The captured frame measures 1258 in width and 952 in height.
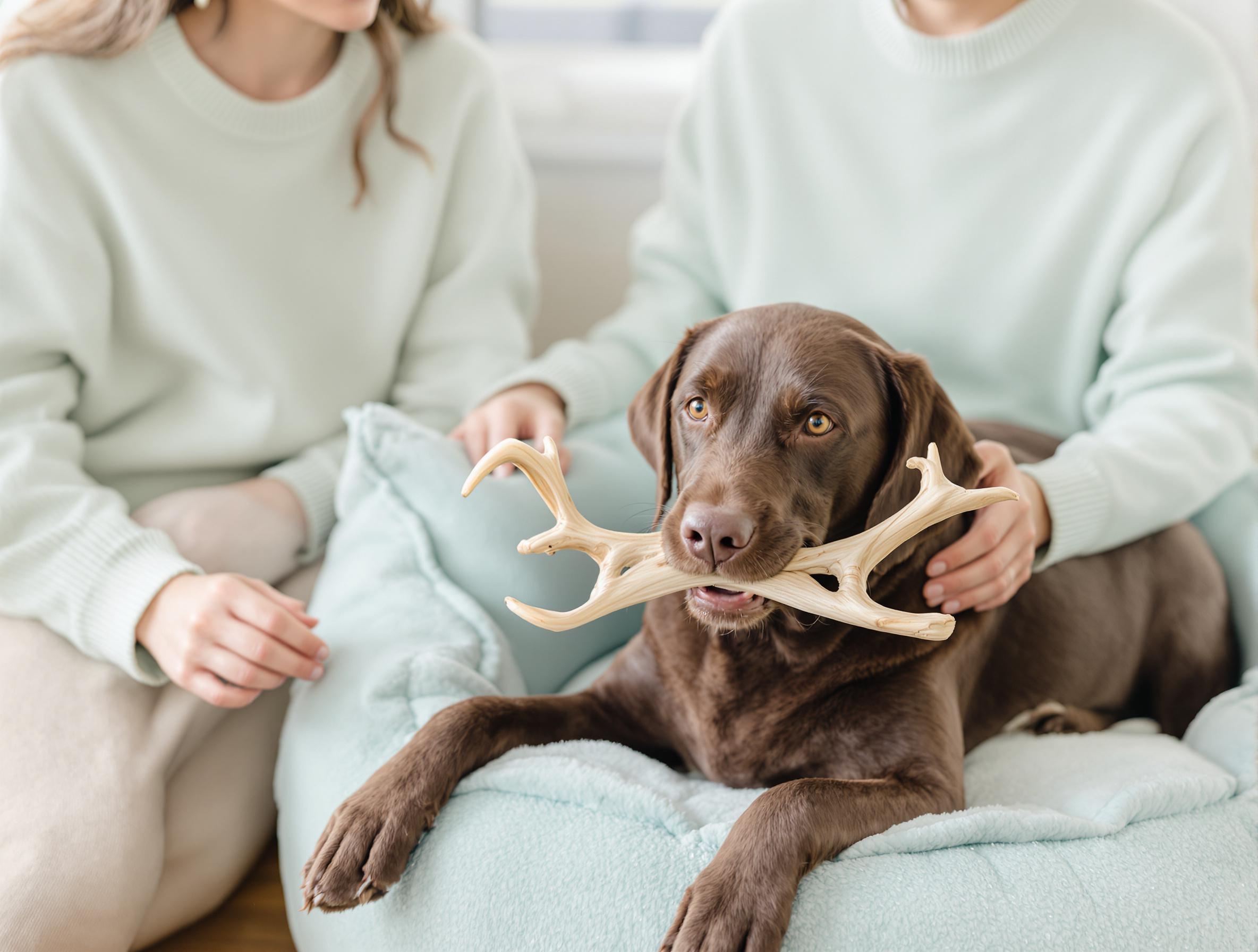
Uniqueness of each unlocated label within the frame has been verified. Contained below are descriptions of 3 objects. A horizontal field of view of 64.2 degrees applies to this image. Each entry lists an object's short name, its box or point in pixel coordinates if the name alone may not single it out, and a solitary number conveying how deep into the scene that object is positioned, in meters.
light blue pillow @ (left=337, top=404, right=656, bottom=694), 1.69
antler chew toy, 1.09
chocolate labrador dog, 1.10
